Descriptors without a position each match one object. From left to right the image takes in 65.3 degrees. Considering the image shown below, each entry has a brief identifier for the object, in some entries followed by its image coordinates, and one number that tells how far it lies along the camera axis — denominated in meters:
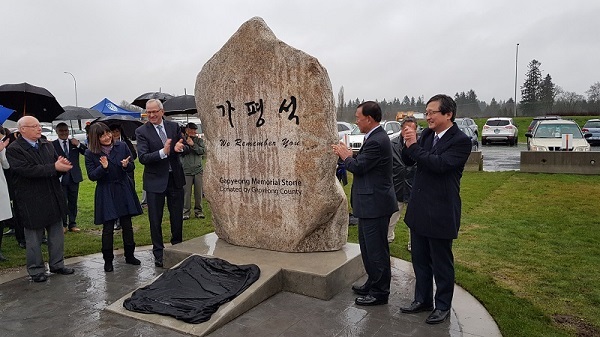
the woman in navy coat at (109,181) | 5.69
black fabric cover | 4.30
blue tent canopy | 16.16
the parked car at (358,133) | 17.31
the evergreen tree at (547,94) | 47.84
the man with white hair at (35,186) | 5.28
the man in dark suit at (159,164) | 5.84
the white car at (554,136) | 15.23
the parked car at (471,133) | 19.19
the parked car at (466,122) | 28.31
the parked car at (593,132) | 24.64
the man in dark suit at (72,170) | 7.82
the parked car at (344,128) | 21.00
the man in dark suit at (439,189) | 3.99
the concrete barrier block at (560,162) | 13.19
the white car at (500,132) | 26.12
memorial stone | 5.34
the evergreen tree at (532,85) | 54.09
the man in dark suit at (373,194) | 4.45
